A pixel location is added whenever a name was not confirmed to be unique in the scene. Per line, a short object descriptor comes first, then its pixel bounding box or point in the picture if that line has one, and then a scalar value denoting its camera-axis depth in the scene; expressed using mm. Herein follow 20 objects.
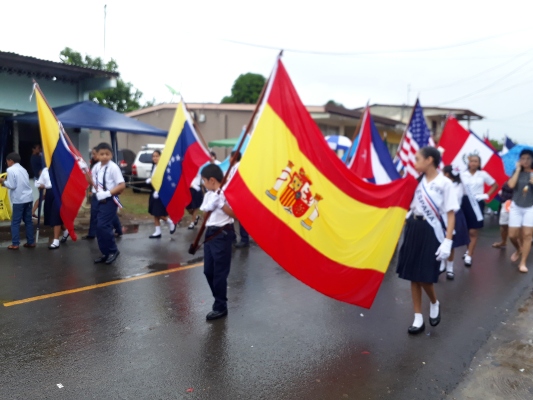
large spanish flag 4914
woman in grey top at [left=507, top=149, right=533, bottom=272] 8327
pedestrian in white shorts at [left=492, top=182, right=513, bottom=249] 9444
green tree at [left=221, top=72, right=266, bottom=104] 42125
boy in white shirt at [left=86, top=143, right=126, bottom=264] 7652
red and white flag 10680
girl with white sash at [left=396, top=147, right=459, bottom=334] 5203
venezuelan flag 9672
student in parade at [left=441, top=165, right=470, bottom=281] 7730
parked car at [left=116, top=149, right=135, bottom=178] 23438
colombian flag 8141
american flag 10494
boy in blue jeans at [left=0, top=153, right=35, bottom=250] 8867
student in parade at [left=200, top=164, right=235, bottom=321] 5461
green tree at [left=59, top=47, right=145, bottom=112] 27406
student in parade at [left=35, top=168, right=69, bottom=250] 9148
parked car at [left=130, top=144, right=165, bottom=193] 21906
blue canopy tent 11781
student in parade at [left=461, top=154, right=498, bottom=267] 8586
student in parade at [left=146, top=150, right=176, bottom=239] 10602
